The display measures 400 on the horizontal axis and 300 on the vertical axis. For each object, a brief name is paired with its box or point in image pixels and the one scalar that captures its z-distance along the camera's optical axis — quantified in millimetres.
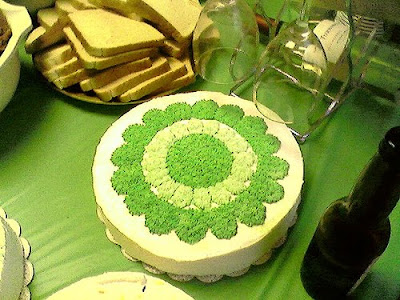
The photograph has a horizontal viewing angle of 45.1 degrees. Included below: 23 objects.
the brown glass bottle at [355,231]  426
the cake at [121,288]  545
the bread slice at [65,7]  855
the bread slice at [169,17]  820
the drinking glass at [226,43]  827
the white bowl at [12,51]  686
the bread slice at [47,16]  847
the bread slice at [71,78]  789
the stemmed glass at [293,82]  734
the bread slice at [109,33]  762
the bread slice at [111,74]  783
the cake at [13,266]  539
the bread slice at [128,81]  781
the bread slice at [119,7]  826
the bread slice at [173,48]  843
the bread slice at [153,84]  789
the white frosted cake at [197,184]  603
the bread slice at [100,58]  763
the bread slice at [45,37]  819
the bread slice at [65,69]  789
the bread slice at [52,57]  809
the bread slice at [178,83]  820
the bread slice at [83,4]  857
